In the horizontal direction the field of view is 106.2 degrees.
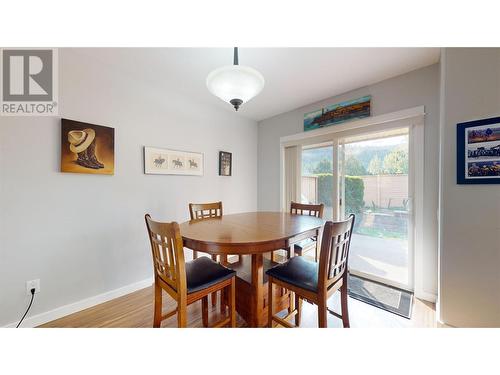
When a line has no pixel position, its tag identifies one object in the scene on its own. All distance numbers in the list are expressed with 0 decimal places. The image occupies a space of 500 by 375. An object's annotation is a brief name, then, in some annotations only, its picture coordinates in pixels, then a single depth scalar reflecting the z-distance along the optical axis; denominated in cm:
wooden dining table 113
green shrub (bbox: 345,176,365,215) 248
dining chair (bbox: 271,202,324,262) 203
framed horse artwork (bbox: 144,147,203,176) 221
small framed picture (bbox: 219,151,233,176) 298
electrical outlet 152
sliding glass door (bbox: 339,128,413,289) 214
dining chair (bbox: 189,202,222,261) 205
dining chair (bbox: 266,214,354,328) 111
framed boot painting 166
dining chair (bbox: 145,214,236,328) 108
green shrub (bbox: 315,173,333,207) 269
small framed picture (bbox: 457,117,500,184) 134
